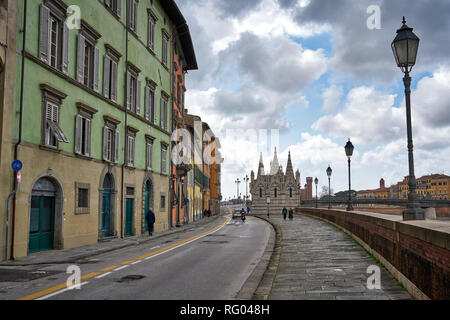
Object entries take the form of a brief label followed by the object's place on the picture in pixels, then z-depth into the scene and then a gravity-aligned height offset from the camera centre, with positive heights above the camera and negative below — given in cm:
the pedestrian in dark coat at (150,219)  2548 -123
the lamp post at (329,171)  3584 +217
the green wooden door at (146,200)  2857 -11
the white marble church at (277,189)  13688 +266
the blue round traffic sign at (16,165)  1435 +114
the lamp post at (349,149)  2309 +258
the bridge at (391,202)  9775 -139
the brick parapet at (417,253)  578 -101
